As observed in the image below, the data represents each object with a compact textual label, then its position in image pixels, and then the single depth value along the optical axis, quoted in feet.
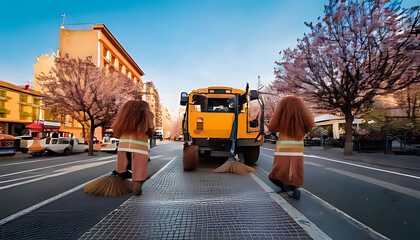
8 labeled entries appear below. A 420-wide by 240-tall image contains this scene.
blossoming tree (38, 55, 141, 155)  52.90
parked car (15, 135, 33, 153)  55.61
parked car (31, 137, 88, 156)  50.11
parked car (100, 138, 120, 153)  58.75
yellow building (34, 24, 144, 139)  106.01
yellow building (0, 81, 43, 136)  74.95
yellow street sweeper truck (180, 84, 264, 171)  23.07
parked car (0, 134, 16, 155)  45.25
